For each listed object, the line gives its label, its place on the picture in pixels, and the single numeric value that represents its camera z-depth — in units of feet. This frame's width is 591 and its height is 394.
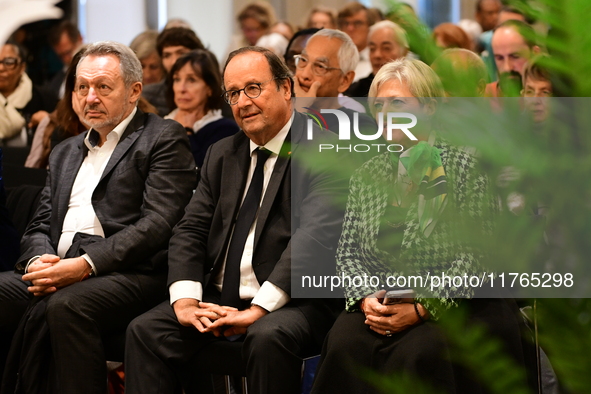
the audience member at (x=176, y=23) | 35.93
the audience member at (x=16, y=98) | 29.60
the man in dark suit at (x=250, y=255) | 15.26
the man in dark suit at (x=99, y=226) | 16.72
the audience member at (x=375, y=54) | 25.84
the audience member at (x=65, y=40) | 40.09
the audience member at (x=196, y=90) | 25.38
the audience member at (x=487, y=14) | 40.95
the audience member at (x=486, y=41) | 30.16
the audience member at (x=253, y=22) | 39.11
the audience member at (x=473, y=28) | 38.34
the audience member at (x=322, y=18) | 38.18
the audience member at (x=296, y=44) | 26.07
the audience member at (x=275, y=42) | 31.68
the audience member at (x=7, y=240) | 19.80
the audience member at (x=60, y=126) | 21.93
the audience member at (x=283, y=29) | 36.55
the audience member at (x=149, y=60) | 30.99
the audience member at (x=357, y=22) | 37.17
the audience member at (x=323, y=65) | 24.47
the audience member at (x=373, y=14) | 37.01
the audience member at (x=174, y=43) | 29.58
